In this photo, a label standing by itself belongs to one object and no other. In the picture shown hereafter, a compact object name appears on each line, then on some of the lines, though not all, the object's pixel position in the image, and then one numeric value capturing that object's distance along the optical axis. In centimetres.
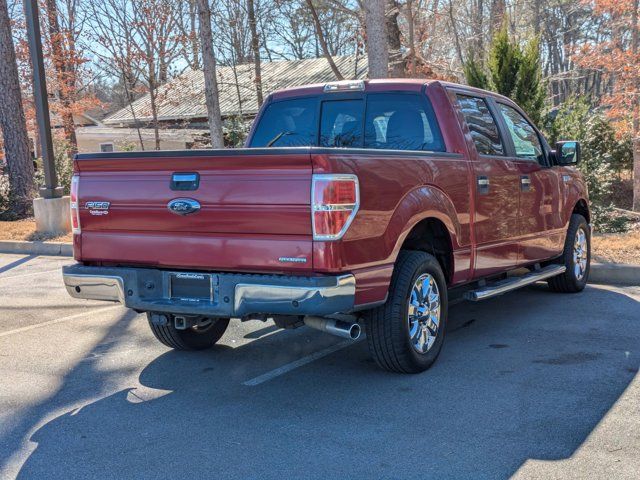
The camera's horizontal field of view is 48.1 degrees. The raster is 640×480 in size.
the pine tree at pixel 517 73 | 1422
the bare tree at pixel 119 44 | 2141
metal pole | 1305
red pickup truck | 424
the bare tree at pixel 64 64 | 2295
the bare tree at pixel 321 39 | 1385
